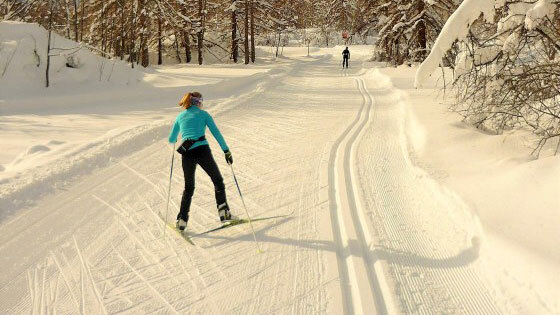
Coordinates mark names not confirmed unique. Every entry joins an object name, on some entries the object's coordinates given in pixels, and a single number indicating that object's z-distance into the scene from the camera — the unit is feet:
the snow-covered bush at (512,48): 18.54
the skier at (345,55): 96.43
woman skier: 16.34
